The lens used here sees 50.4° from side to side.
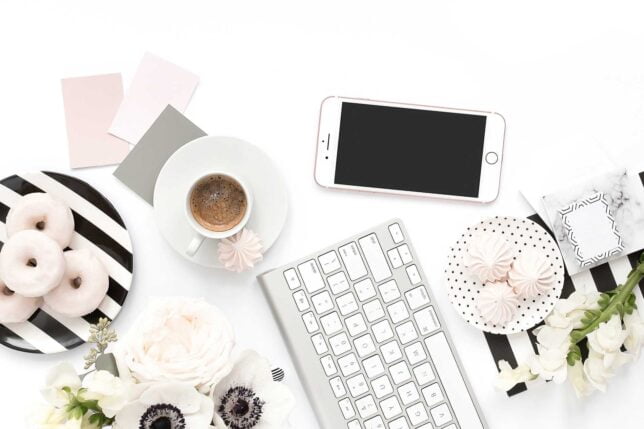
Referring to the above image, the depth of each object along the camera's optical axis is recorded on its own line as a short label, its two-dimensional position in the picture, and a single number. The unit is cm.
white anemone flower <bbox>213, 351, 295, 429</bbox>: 61
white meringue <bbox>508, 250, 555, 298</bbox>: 82
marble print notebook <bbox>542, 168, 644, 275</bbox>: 84
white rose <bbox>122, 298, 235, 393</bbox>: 57
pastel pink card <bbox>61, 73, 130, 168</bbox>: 86
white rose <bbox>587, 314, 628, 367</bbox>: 77
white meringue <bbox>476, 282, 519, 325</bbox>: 83
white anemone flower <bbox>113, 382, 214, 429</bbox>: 56
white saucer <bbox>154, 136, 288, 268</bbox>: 84
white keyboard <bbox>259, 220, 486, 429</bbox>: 84
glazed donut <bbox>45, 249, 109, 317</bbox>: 81
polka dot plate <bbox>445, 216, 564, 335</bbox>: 84
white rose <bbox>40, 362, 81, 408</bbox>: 56
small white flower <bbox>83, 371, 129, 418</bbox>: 54
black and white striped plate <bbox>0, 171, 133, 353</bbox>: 84
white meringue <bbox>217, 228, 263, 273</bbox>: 82
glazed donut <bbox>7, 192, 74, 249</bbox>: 82
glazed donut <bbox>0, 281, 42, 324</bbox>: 81
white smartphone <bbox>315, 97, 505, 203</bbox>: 87
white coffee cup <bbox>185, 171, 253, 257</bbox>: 81
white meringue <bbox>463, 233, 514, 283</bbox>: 83
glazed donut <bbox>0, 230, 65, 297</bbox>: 79
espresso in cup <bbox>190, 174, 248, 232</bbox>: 84
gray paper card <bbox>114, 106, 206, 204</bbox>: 85
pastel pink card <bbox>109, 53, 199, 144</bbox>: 86
